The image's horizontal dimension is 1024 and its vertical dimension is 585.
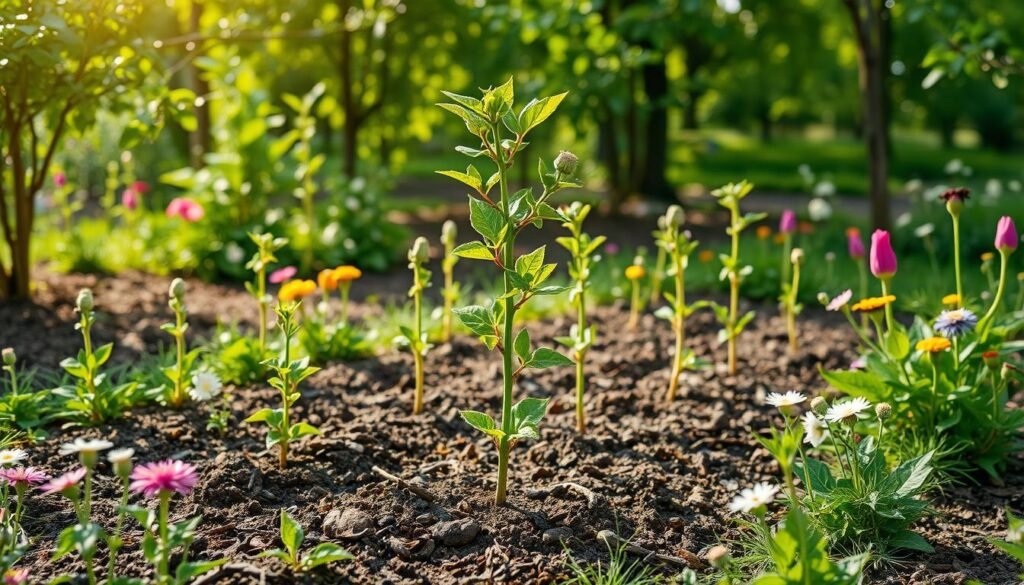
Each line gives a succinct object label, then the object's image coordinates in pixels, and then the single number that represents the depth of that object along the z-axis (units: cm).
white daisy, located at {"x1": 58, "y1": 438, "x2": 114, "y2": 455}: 175
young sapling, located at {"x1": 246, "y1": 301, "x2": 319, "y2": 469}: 246
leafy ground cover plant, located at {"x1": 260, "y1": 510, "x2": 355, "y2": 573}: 197
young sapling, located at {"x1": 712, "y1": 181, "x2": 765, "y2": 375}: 323
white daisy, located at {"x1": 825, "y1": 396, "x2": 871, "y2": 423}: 216
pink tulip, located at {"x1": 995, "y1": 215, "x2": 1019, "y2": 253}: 263
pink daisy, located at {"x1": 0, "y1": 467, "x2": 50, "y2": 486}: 200
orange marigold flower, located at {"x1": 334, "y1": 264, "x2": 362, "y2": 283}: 342
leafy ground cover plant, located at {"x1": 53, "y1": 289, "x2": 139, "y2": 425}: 273
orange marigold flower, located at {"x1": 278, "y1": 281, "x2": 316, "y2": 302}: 314
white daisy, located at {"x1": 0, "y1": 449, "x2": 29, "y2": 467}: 212
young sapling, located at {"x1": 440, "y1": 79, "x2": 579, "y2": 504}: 216
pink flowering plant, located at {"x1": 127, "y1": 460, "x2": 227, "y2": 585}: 178
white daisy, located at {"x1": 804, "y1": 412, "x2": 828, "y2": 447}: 198
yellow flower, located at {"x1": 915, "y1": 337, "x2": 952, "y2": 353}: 250
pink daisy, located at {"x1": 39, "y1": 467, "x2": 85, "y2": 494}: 180
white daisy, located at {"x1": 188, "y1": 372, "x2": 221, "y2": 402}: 270
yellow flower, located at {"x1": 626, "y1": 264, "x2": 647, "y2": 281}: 361
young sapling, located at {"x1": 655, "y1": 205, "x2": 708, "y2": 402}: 321
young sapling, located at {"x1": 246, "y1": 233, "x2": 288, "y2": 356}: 311
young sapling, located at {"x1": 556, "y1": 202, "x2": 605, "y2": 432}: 291
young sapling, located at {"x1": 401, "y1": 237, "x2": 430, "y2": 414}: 285
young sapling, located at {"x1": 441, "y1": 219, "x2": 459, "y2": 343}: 343
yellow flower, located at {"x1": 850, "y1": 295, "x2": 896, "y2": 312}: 259
